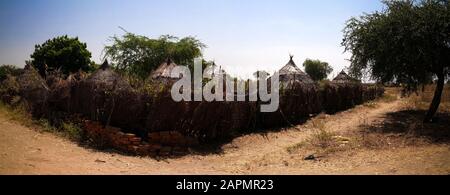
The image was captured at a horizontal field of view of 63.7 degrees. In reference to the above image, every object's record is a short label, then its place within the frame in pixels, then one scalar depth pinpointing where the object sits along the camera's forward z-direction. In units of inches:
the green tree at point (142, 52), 1098.1
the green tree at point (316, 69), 2659.9
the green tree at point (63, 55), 1081.4
